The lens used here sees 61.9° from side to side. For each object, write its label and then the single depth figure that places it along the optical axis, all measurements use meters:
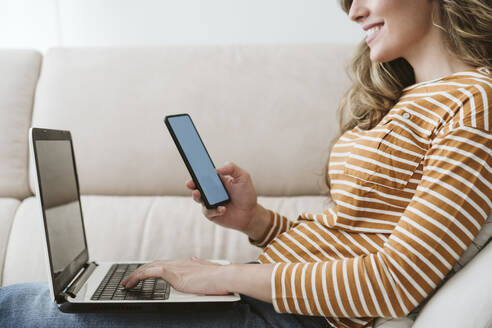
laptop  0.65
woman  0.58
